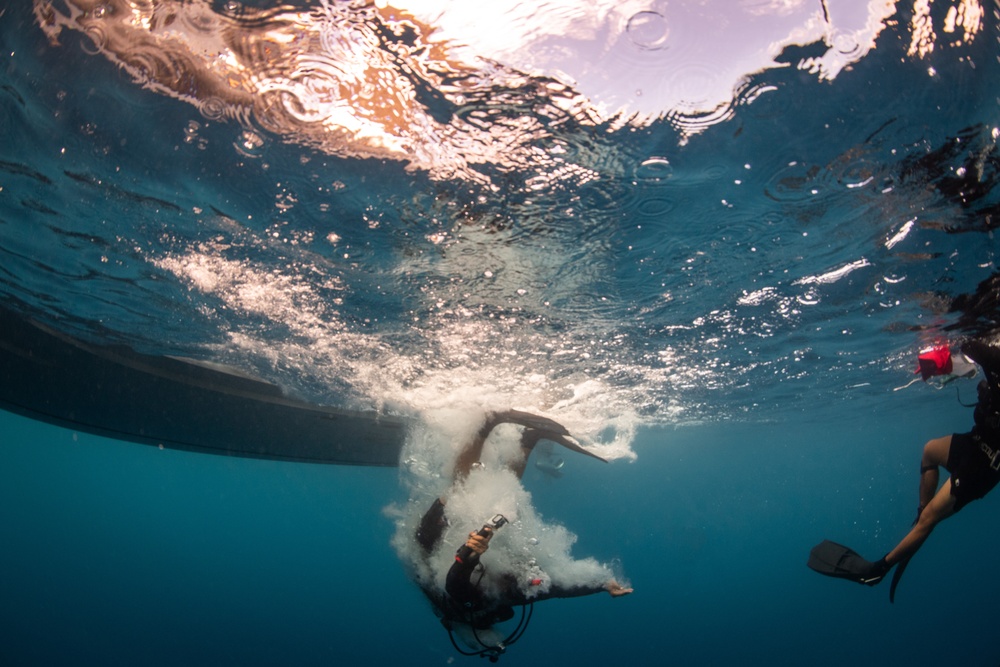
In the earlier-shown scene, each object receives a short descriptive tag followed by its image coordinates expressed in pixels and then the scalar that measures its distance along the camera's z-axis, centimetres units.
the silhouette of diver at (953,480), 487
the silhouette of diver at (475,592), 629
